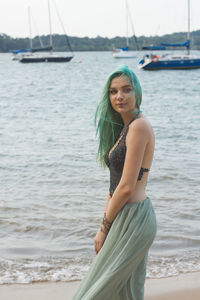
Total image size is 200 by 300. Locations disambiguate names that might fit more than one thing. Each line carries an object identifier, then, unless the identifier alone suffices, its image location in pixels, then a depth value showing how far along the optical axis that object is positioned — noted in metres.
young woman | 2.23
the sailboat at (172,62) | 45.81
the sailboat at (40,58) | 71.36
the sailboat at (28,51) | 68.81
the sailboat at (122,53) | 84.44
